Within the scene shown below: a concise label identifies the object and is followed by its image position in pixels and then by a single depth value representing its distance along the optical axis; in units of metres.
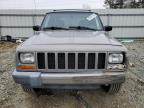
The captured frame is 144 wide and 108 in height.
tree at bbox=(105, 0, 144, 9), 27.06
